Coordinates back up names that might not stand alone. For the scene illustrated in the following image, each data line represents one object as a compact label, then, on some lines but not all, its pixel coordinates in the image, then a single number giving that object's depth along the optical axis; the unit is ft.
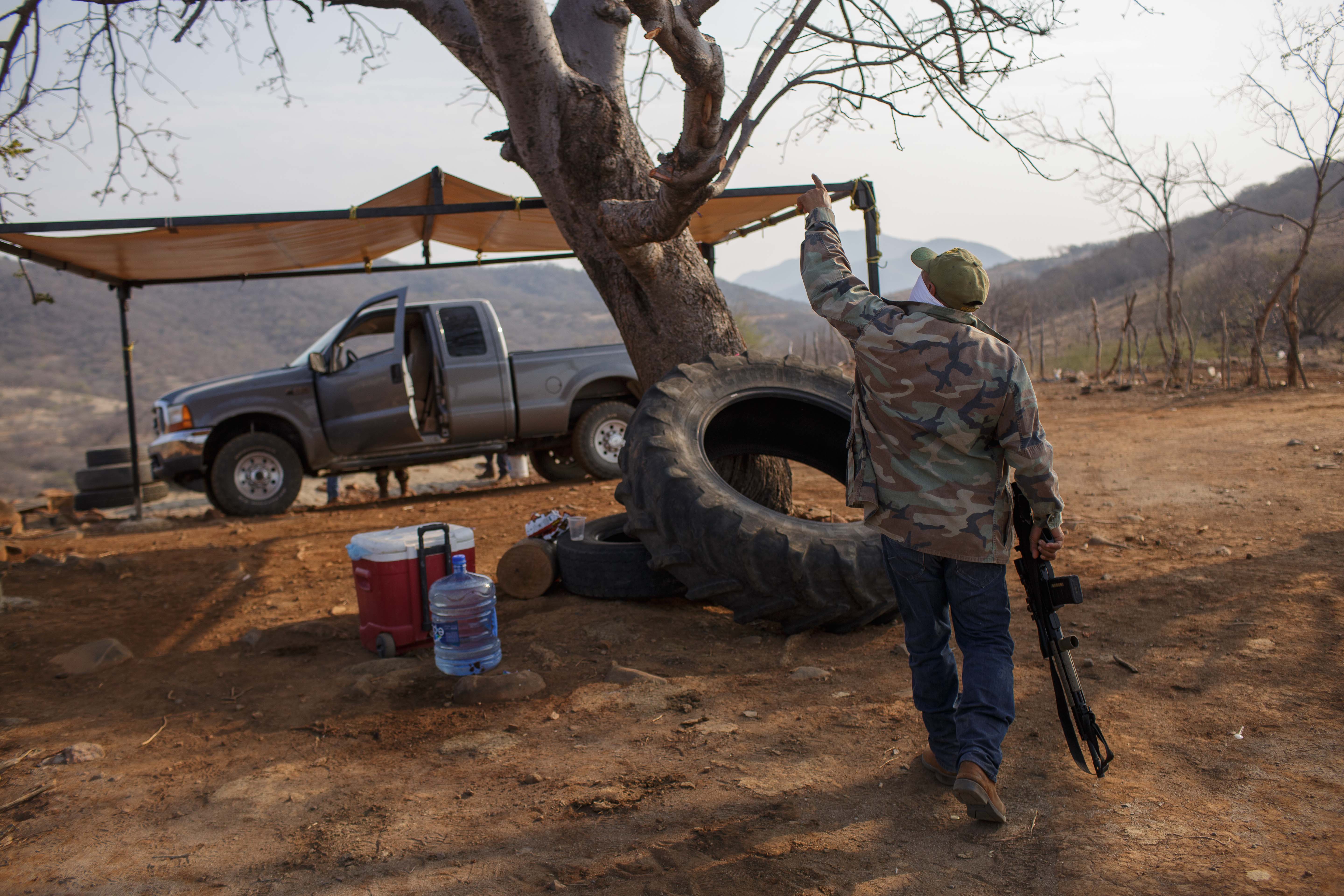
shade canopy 23.16
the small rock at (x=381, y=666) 13.30
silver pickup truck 29.84
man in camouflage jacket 8.36
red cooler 14.16
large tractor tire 13.30
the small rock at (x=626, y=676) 12.33
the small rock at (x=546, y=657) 13.04
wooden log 16.14
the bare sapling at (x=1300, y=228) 41.78
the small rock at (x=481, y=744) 10.46
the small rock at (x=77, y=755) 10.71
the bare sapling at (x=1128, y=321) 56.90
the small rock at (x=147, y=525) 29.07
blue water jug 12.99
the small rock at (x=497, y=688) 12.03
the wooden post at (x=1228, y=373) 49.67
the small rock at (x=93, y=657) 14.21
